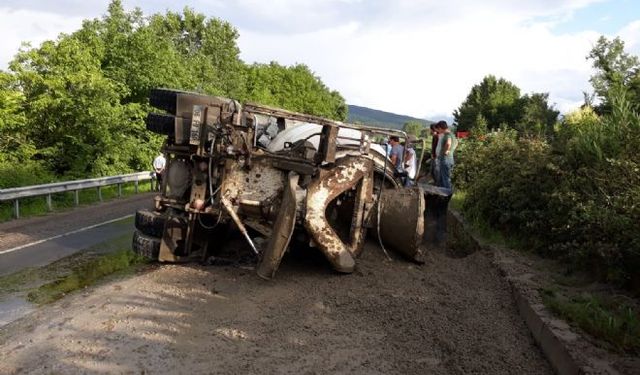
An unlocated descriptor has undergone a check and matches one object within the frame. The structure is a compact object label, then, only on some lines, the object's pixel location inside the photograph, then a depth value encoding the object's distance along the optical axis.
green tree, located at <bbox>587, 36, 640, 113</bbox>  39.97
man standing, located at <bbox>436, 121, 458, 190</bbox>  10.21
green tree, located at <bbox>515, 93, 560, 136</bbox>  40.84
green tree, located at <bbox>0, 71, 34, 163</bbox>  17.69
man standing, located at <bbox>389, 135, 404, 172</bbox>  9.13
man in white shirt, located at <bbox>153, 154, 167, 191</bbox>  15.76
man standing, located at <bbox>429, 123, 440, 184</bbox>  10.54
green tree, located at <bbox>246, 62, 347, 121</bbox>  57.31
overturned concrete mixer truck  6.59
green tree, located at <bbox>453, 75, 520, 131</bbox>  56.62
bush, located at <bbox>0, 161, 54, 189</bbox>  16.16
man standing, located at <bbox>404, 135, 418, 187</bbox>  8.18
